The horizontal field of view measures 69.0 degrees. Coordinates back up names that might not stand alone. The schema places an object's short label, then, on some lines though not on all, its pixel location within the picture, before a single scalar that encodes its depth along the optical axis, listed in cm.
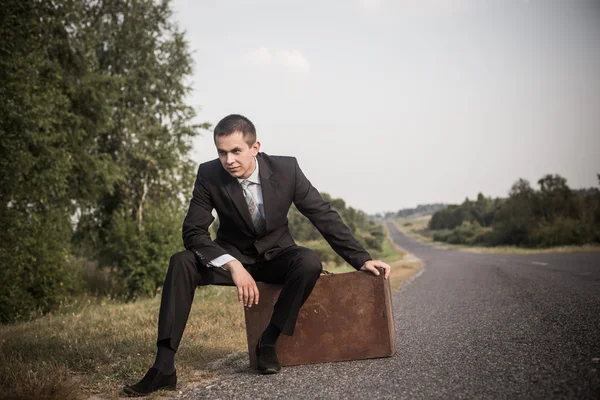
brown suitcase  357
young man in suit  334
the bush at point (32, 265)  994
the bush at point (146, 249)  1430
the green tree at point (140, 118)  1736
